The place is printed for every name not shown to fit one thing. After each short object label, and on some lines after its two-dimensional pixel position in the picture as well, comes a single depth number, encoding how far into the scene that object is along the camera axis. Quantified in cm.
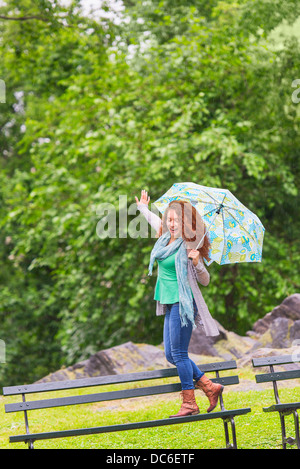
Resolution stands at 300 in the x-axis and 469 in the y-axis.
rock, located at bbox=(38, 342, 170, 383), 2042
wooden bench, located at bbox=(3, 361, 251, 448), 905
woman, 952
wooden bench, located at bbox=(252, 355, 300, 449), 964
